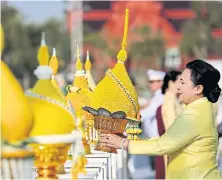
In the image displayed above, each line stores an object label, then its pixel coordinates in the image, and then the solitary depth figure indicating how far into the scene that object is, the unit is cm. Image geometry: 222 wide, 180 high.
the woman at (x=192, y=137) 574
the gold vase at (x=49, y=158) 422
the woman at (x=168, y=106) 1070
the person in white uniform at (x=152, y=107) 1370
